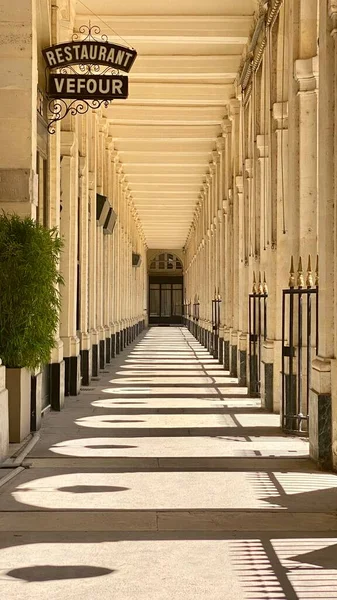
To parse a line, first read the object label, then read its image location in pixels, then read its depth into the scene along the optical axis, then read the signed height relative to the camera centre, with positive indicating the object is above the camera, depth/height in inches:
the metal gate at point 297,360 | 468.4 -30.1
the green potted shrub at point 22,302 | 439.2 -0.7
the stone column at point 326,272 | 392.2 +11.1
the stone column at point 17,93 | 473.4 +97.8
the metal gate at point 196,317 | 1883.2 -31.6
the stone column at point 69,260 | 678.5 +27.0
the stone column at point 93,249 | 883.4 +45.6
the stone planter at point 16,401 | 447.5 -45.1
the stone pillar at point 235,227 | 919.0 +69.4
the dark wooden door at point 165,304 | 3312.0 -13.1
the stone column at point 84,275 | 791.1 +20.0
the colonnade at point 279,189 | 401.4 +67.8
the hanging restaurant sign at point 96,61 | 509.4 +121.0
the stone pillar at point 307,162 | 517.0 +71.3
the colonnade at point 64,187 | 475.2 +70.3
